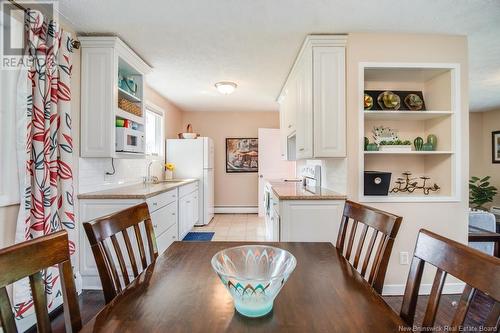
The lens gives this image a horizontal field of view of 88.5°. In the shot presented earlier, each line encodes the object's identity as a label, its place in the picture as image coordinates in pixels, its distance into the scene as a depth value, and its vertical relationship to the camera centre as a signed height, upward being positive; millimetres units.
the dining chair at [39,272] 595 -269
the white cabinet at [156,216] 2389 -609
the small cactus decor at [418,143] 2443 +231
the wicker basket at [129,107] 2668 +656
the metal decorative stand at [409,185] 2527 -180
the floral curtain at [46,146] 1788 +156
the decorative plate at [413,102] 2467 +626
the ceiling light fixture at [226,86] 3623 +1149
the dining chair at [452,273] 551 -263
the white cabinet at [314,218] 2320 -461
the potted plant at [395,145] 2365 +202
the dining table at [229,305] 697 -430
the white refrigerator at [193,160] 4773 +127
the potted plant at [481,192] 5211 -519
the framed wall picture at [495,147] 5473 +435
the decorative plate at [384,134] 2494 +328
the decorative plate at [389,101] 2445 +631
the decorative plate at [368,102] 2428 +615
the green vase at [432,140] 2451 +259
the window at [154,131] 4200 +613
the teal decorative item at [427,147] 2396 +188
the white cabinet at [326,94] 2355 +670
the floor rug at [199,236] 3980 -1114
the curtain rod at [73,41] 1782 +1133
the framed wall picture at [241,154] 5855 +294
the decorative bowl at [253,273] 732 -364
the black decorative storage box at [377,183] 2281 -143
